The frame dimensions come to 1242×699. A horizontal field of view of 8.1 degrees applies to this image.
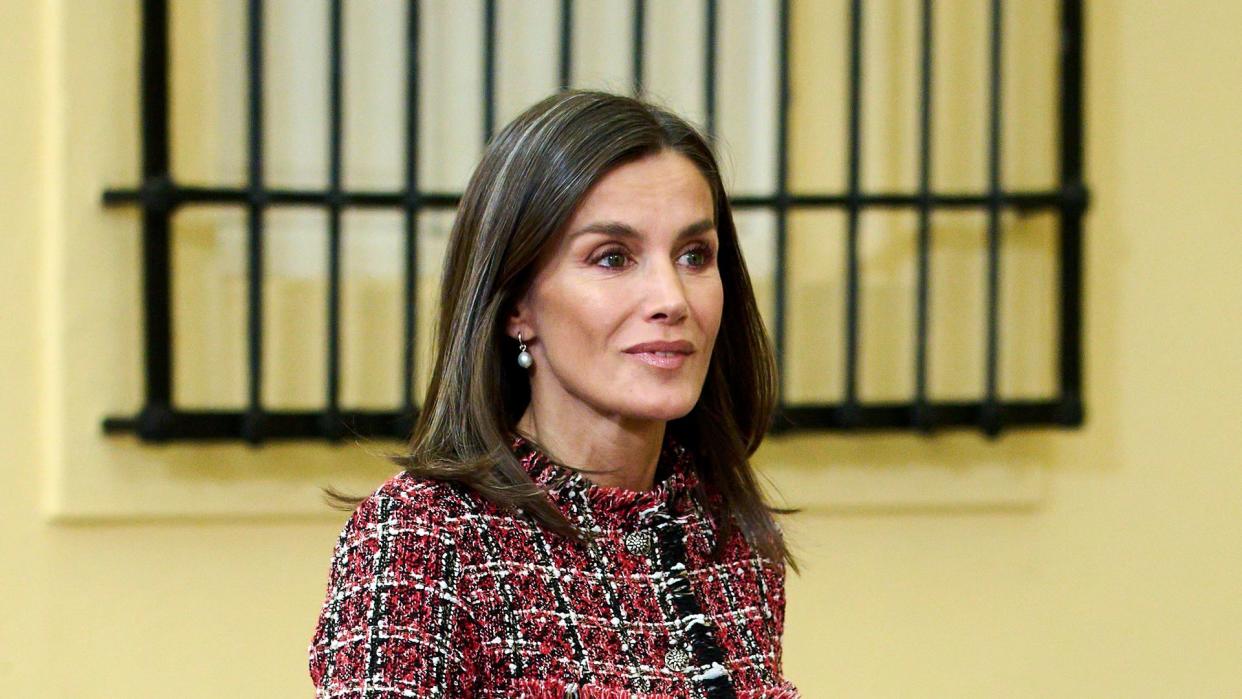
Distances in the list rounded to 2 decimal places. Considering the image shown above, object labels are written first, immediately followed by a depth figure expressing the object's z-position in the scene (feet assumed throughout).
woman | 24.88
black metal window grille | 27.55
